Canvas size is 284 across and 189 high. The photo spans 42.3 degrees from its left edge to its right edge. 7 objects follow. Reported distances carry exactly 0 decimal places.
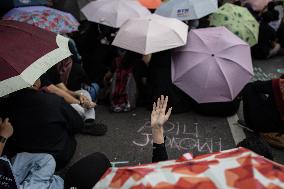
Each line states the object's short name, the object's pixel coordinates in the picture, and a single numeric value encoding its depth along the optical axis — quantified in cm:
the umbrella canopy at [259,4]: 729
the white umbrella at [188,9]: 612
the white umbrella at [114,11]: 597
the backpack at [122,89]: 524
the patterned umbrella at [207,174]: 150
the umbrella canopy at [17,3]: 593
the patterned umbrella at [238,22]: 612
